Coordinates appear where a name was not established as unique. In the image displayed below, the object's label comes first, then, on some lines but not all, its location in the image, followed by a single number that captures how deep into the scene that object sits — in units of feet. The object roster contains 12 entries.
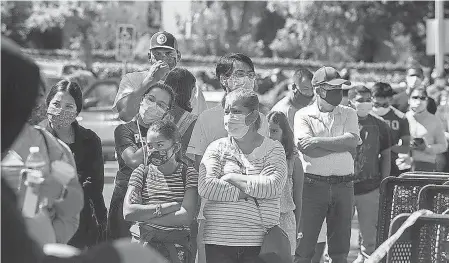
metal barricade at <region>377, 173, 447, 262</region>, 43.24
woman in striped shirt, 39.83
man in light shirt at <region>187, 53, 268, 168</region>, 44.11
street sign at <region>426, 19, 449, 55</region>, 165.78
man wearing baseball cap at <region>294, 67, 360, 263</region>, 53.88
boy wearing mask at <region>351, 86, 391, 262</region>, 64.49
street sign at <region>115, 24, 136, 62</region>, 156.97
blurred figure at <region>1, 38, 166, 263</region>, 19.86
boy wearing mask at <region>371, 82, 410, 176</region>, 70.85
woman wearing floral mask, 41.45
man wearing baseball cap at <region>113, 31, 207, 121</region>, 44.86
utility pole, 162.61
